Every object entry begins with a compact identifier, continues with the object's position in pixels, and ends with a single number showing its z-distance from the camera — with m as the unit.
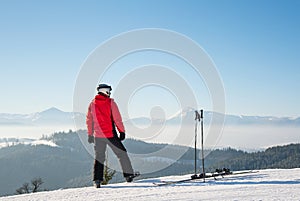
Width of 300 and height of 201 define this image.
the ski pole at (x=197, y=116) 9.13
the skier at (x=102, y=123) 8.59
